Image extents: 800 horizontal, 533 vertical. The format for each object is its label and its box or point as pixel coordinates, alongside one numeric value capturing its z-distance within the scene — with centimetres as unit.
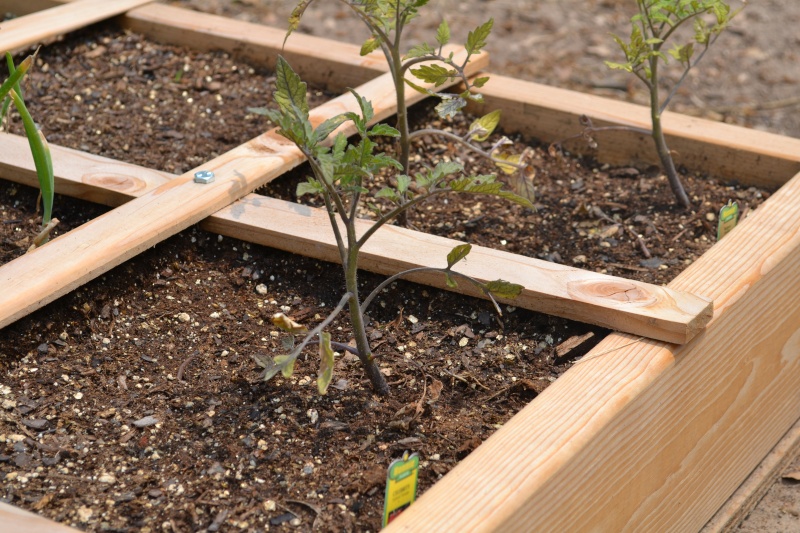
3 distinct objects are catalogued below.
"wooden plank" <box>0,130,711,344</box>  364
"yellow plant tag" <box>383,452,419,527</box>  284
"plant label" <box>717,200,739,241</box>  441
